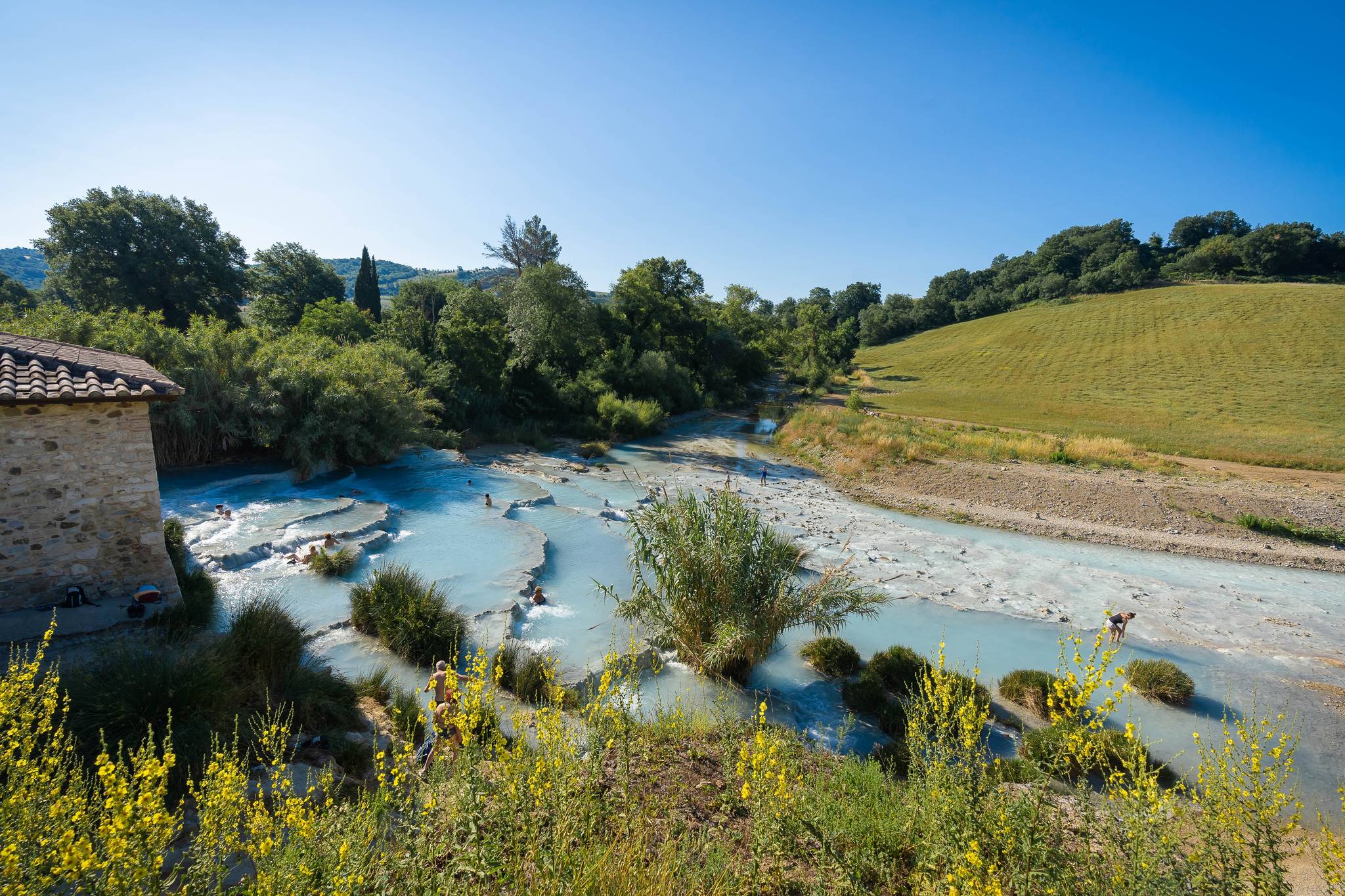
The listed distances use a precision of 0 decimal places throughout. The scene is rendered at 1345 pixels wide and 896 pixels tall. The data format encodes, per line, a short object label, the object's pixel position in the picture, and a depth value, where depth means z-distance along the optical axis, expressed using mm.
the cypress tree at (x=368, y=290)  51469
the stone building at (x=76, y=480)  7898
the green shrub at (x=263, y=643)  7340
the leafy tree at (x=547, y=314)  35000
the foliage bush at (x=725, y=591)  9430
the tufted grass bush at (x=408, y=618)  9469
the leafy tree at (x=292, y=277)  49625
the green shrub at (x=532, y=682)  8430
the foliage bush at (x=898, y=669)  9891
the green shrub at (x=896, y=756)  7642
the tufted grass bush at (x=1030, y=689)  9359
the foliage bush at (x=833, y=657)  10438
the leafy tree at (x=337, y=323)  34438
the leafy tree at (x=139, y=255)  33438
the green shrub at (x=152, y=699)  5348
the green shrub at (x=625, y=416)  34062
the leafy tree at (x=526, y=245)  52000
